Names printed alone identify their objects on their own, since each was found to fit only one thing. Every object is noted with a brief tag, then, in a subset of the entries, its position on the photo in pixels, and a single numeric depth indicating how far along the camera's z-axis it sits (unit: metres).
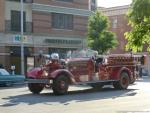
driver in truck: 23.50
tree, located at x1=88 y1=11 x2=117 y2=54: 46.62
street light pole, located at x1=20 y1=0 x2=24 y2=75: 39.40
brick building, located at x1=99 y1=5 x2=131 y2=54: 61.97
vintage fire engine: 23.16
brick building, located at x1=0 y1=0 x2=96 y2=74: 40.62
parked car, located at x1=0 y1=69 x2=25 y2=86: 31.34
